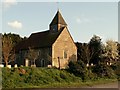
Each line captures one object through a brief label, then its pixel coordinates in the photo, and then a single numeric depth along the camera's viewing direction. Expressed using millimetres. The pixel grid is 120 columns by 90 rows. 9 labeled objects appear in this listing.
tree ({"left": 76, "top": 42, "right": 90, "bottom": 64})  57900
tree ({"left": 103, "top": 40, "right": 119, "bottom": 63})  62188
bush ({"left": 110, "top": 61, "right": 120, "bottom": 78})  49188
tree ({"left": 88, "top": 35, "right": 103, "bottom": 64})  60875
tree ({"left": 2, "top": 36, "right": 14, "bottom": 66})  46094
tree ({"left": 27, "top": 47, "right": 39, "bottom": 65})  51747
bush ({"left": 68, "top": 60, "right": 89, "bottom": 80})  40219
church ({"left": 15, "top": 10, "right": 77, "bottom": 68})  51281
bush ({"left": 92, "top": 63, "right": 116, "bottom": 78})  43988
